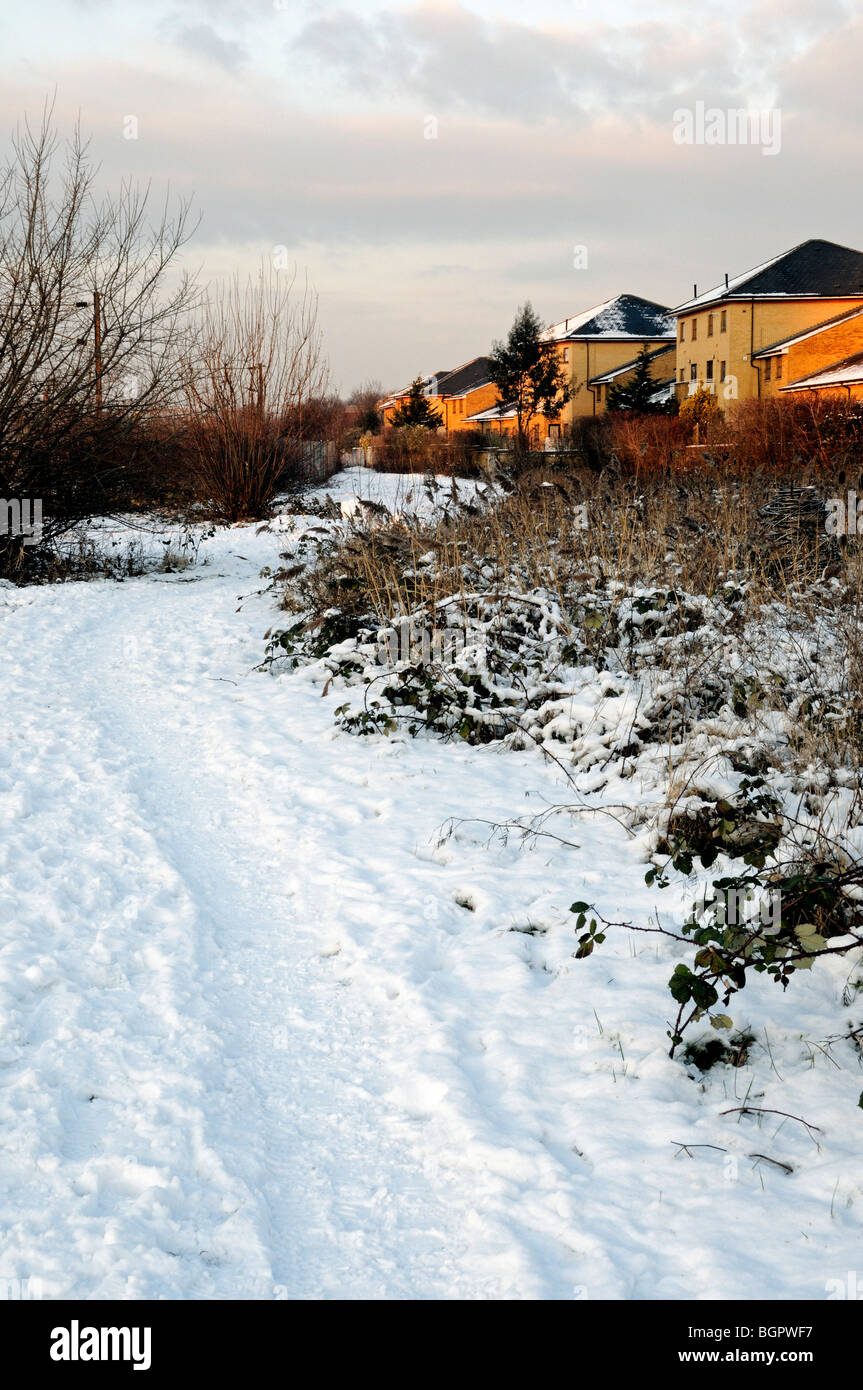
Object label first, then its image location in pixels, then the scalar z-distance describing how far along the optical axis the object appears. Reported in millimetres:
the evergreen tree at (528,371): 55000
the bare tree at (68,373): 13109
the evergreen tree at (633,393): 48750
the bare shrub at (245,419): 18469
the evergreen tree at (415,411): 61062
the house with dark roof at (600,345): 58562
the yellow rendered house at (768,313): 44812
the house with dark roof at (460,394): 78062
